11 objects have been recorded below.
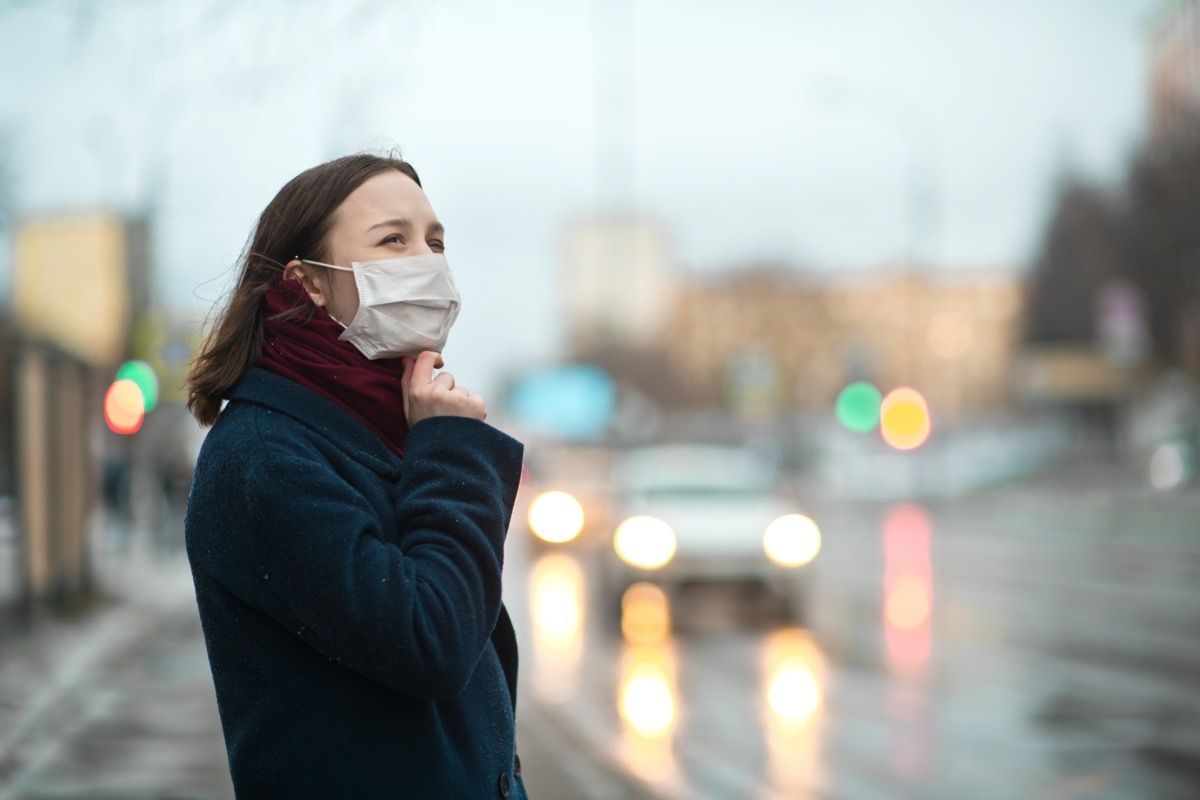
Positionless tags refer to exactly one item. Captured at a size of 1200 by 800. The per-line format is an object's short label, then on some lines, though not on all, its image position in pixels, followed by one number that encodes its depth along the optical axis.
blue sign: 52.31
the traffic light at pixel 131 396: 21.22
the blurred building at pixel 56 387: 15.73
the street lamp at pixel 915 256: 41.00
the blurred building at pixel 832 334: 72.81
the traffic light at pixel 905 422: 28.27
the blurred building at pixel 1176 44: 63.78
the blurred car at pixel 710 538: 15.72
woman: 2.04
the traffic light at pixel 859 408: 28.94
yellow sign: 16.67
